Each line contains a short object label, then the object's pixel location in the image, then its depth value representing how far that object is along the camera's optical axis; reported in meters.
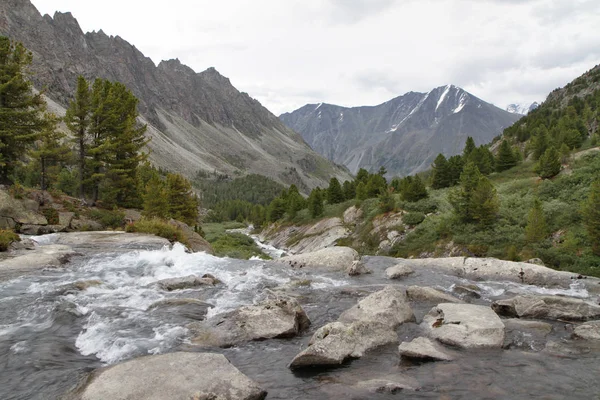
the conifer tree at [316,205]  71.13
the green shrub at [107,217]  34.03
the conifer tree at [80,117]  35.59
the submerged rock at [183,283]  17.47
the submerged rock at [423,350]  10.46
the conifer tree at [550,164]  44.78
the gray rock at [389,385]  8.60
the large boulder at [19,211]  27.03
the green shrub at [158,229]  30.48
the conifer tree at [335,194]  78.06
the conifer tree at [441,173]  63.44
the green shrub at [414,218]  45.25
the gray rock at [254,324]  11.87
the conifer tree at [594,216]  25.09
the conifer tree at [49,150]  34.47
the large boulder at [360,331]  10.12
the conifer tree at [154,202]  41.81
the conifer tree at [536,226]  30.02
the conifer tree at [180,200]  52.47
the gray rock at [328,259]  26.44
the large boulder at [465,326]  11.62
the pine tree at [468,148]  72.72
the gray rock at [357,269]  23.99
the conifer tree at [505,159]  66.12
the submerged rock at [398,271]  23.91
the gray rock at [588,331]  12.08
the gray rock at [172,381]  7.64
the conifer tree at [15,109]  31.64
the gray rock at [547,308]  14.56
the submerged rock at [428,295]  17.11
